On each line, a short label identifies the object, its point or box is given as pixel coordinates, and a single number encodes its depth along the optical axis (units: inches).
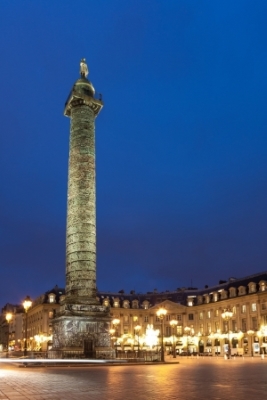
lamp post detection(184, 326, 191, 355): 2613.2
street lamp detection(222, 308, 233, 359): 1421.8
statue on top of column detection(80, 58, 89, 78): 1523.1
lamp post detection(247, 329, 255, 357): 2202.3
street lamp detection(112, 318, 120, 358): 2645.7
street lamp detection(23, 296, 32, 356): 1042.7
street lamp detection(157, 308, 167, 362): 1163.9
